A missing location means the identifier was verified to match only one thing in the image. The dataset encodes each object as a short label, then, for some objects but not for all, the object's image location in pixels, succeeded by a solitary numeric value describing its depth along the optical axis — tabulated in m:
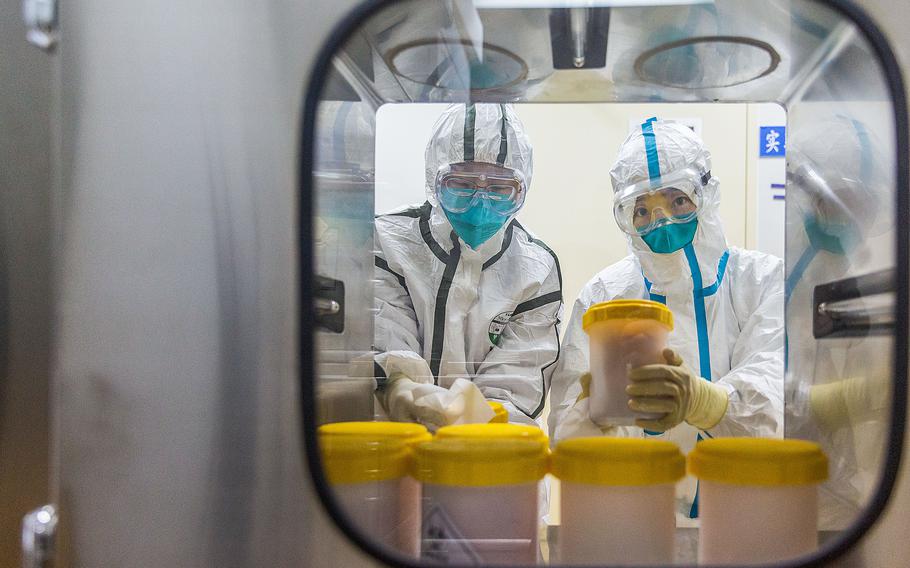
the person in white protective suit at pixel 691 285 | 1.14
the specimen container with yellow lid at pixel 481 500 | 0.67
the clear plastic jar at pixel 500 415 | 0.92
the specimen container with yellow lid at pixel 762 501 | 0.66
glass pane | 0.68
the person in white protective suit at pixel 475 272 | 1.21
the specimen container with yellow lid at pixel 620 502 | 0.66
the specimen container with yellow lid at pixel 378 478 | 0.70
